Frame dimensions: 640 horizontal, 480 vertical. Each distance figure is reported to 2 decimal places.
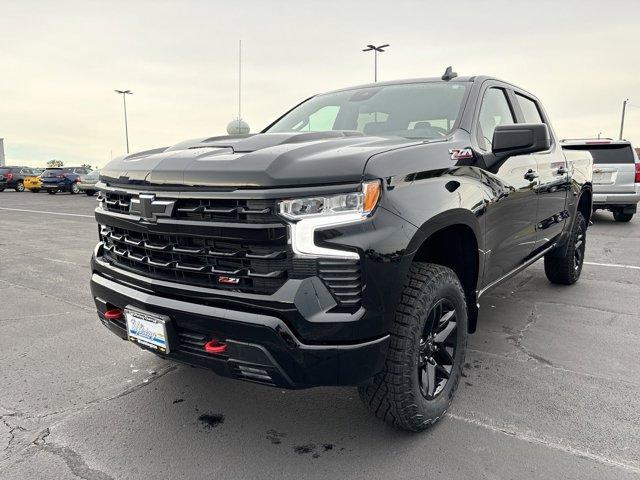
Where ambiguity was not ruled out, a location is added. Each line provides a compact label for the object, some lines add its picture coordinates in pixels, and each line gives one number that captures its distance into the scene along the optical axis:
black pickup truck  2.00
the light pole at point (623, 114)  39.25
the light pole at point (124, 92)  44.47
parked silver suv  10.23
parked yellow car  28.77
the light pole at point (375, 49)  27.42
